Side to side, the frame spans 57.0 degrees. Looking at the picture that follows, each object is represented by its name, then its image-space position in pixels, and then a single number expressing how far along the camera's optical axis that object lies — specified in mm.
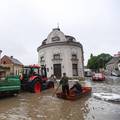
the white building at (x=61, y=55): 20778
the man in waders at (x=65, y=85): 7488
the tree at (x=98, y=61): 47770
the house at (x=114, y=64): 42210
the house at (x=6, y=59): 25845
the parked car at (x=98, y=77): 18614
